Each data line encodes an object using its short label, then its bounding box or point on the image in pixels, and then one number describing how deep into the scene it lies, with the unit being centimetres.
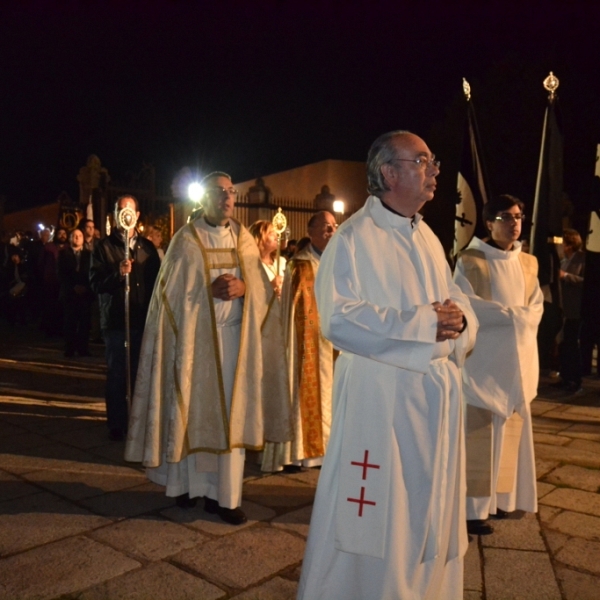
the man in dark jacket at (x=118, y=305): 585
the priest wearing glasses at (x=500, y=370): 401
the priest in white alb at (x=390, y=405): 252
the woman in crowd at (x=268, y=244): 601
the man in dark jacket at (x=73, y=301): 990
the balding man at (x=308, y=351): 516
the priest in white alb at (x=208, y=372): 405
